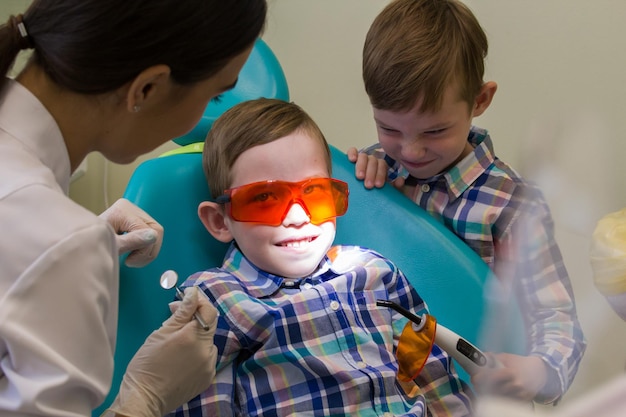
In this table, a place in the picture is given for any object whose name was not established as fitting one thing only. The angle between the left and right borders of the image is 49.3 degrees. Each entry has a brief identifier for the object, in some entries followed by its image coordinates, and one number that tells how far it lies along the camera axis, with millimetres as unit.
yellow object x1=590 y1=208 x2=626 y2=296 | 922
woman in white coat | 828
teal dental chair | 1521
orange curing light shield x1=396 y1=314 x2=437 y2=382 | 1335
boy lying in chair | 1347
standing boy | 1493
